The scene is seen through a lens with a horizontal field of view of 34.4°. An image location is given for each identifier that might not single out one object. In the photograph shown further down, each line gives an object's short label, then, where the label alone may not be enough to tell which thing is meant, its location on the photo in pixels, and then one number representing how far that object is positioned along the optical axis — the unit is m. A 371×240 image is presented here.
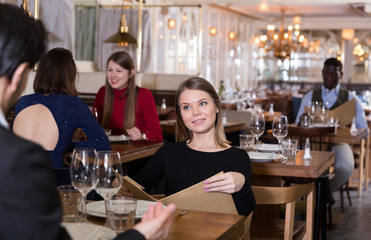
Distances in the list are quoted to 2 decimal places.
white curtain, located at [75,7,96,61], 9.62
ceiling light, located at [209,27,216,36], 14.29
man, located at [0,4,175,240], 1.10
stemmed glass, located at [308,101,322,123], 6.00
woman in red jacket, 4.73
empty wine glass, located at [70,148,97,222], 1.76
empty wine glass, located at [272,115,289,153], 4.10
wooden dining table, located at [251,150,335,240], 3.57
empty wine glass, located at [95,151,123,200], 1.77
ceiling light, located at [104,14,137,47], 8.91
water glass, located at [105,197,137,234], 1.71
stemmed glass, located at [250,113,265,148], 4.10
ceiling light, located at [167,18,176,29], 12.30
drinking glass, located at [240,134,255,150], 3.80
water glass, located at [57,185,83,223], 1.81
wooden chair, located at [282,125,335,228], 4.94
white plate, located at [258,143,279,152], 4.07
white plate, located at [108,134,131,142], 4.31
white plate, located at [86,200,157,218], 1.92
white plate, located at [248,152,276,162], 3.69
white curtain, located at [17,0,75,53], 7.29
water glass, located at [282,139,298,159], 3.77
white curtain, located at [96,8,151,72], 9.78
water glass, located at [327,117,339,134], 5.81
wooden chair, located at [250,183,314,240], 2.80
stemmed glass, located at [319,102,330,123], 5.97
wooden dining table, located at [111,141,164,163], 3.83
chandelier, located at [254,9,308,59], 14.66
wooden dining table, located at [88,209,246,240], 1.79
